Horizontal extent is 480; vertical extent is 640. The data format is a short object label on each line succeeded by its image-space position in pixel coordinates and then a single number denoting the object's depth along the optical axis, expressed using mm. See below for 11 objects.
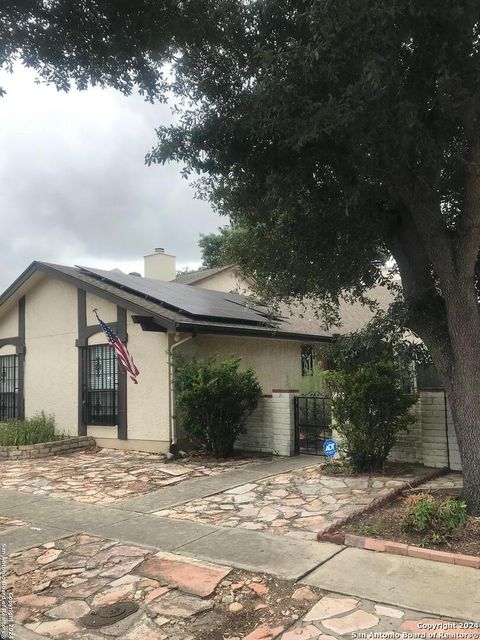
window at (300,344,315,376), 15903
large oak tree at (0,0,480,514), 4875
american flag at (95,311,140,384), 11047
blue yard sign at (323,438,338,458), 8469
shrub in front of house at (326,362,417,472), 8078
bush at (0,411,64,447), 11977
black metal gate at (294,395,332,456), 10484
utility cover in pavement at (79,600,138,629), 3855
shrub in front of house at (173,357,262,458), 9906
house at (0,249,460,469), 10477
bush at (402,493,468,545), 5043
